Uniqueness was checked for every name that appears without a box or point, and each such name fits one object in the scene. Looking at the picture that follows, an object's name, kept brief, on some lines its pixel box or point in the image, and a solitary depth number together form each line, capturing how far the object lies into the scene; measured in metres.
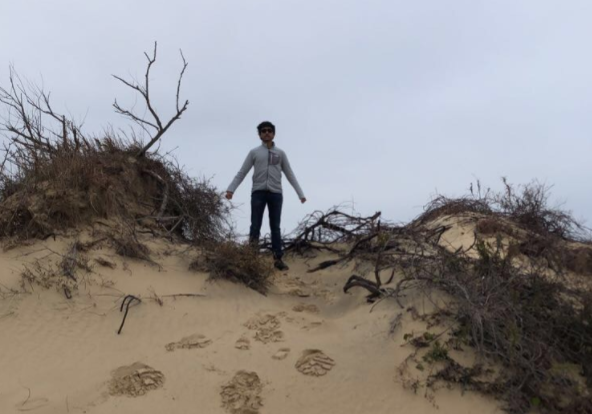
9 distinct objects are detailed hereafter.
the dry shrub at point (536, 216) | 6.14
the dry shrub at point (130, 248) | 5.62
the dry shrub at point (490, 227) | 5.97
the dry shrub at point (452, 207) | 6.94
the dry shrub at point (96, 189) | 5.64
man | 6.15
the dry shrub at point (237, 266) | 5.55
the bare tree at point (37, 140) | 6.25
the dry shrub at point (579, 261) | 4.73
